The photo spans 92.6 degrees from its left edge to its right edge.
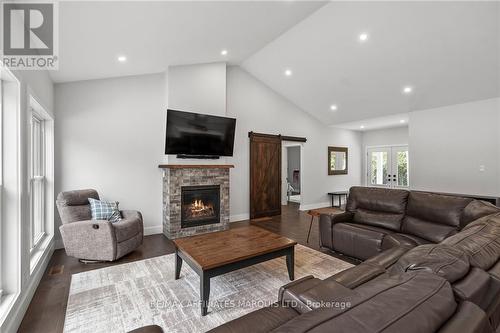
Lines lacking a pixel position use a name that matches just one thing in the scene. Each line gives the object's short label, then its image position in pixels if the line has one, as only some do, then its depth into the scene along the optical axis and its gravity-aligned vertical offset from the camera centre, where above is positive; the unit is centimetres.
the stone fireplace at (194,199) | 449 -68
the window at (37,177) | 337 -17
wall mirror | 786 +15
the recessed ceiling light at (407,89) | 499 +159
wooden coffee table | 224 -92
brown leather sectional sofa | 74 -50
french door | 794 -6
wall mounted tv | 446 +60
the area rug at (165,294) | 211 -137
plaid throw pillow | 361 -70
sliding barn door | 607 -27
